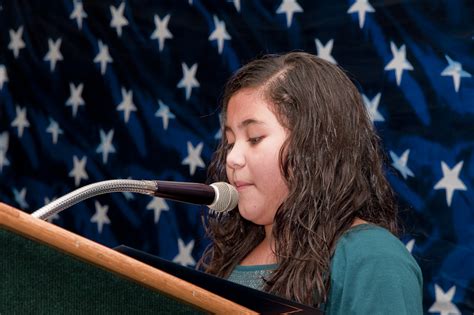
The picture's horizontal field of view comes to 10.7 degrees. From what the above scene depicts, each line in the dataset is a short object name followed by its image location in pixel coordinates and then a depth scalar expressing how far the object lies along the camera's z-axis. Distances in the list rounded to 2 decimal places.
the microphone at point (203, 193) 2.83
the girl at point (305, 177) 2.88
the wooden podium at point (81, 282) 2.56
